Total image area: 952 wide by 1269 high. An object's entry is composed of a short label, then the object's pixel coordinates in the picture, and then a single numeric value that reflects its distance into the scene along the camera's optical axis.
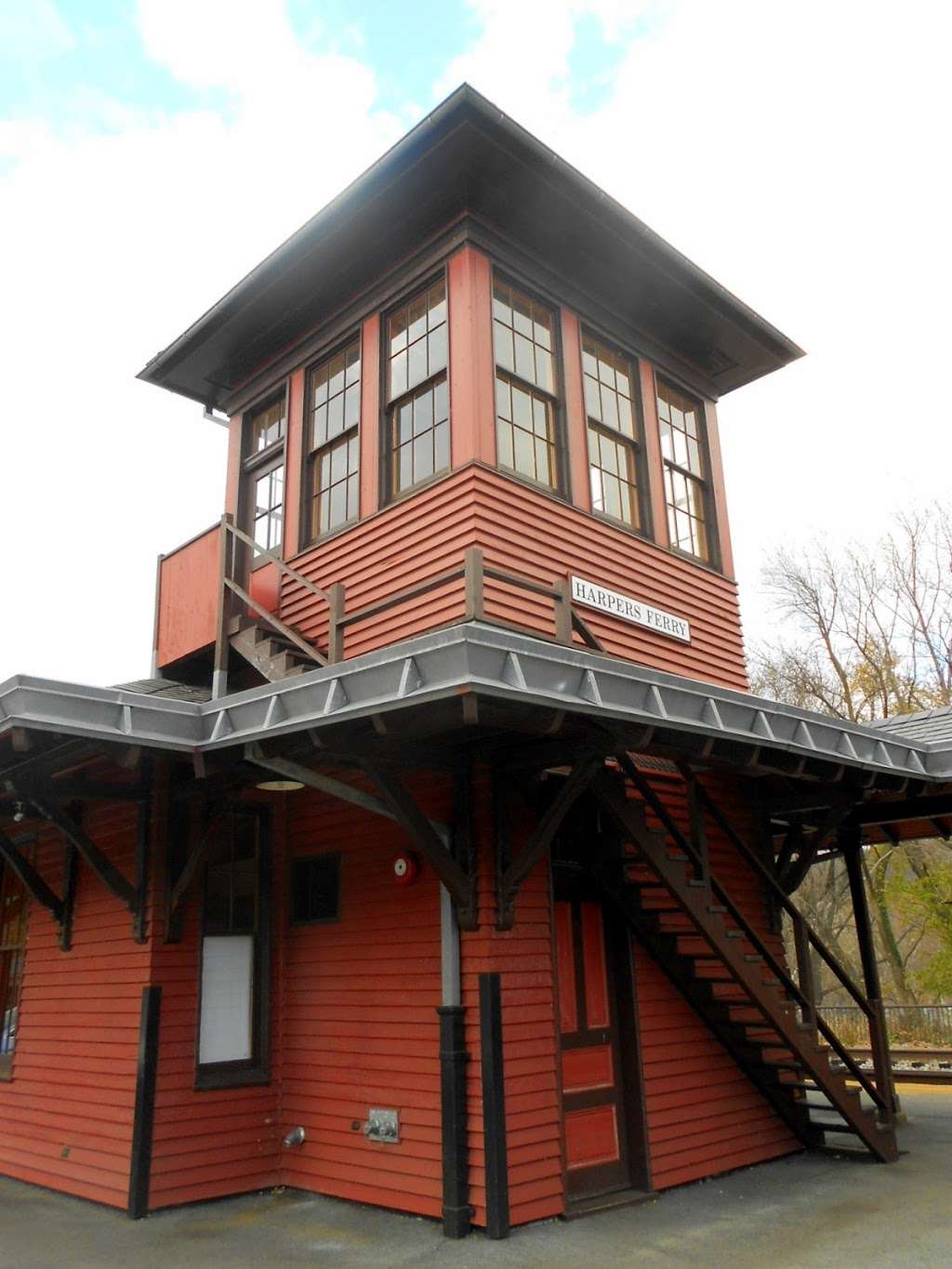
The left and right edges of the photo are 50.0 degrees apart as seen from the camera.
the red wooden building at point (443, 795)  6.47
